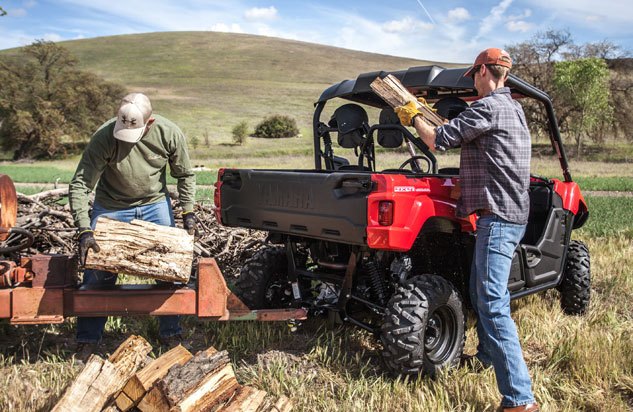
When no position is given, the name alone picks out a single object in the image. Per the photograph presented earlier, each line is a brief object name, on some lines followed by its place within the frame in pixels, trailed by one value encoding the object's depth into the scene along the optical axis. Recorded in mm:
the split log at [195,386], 3088
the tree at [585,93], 41750
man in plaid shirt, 3531
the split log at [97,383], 3125
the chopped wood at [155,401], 3105
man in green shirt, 4234
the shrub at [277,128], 54181
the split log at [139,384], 3211
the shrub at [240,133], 48875
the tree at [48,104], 47625
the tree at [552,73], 44625
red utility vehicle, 3781
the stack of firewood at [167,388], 3113
